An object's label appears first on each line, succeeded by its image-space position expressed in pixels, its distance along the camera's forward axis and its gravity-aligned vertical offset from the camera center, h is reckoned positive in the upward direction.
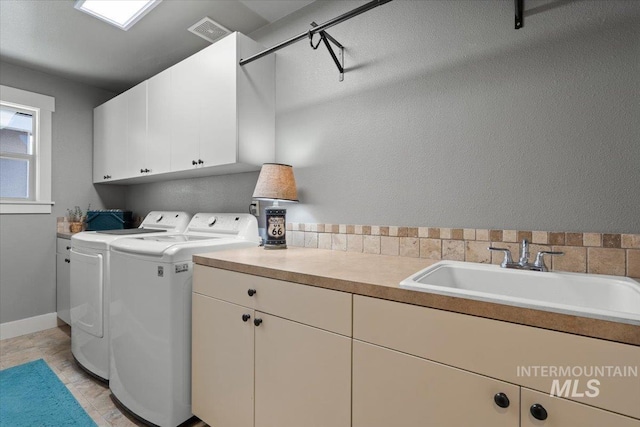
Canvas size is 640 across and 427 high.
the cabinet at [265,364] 1.01 -0.61
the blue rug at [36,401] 1.62 -1.17
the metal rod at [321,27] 1.26 +0.90
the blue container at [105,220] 2.85 -0.09
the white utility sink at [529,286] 0.81 -0.25
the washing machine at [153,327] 1.46 -0.61
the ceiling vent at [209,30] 2.07 +1.35
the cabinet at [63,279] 2.74 -0.66
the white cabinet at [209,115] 1.82 +0.68
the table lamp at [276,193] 1.73 +0.11
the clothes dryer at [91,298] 1.91 -0.60
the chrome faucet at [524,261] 1.10 -0.18
